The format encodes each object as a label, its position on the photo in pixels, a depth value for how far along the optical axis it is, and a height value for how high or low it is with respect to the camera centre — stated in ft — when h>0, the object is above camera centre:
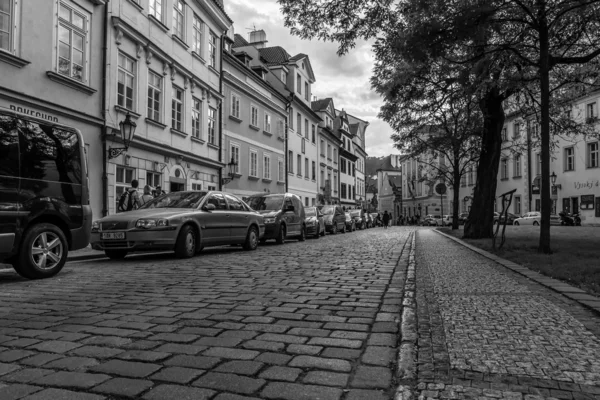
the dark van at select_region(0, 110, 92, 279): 21.72 +0.99
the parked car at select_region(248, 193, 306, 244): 51.16 +0.10
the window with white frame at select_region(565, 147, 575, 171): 140.67 +16.01
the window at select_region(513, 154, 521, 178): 167.22 +15.54
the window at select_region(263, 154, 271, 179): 101.96 +10.25
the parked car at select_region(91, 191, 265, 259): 31.45 -0.73
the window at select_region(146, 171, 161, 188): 59.40 +4.49
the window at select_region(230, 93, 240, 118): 86.28 +19.53
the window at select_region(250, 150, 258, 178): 95.04 +10.19
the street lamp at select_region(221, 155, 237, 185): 78.89 +6.88
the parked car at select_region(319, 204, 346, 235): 85.51 -0.55
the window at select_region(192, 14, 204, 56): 71.87 +26.75
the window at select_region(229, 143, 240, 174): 85.46 +10.87
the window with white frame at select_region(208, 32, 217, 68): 76.89 +26.24
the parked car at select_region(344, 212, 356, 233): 102.93 -1.61
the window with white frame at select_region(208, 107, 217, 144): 77.66 +14.50
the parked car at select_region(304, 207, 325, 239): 68.28 -1.13
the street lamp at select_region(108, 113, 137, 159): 48.26 +8.11
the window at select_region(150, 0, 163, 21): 60.03 +25.58
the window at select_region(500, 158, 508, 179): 176.13 +16.74
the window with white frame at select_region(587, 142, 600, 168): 133.18 +16.31
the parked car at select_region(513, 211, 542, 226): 132.36 -1.30
